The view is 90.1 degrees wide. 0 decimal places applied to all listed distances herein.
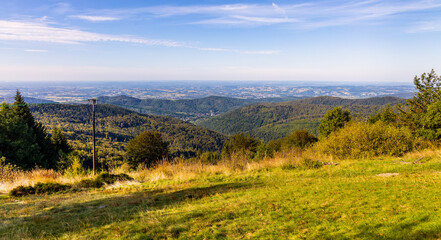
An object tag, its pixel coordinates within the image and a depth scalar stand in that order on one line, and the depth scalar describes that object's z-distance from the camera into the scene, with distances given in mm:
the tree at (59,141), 39031
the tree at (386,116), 36259
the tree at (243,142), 46053
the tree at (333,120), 35812
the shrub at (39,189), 8789
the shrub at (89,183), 9961
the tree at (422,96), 34875
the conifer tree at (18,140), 26131
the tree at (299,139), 44281
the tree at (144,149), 33719
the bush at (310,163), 12220
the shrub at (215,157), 14202
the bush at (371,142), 14812
